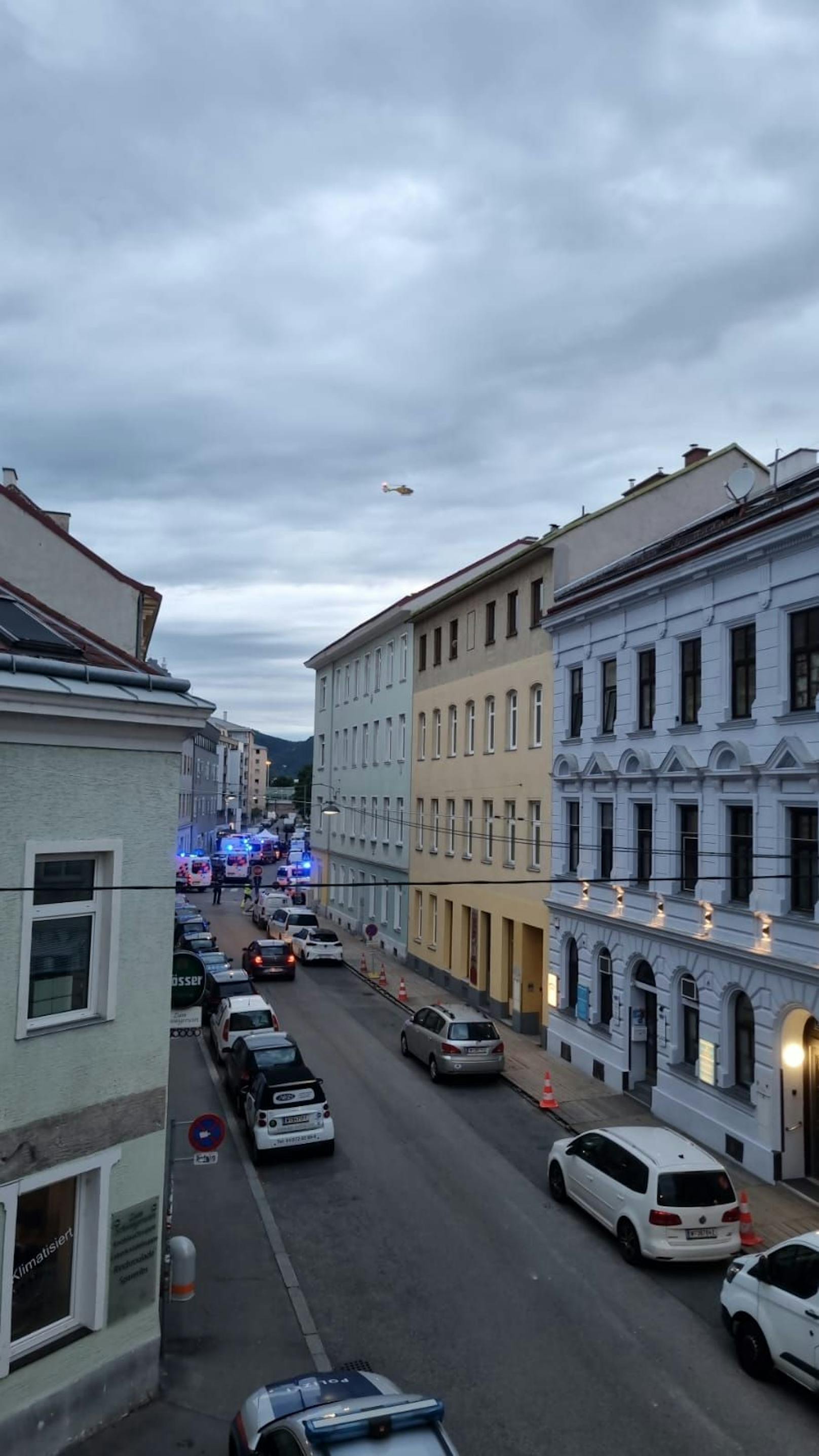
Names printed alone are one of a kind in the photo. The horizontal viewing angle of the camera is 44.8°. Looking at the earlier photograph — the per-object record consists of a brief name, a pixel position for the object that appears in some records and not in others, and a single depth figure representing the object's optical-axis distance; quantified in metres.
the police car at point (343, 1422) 7.26
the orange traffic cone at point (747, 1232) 14.17
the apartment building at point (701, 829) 16.86
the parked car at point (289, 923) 41.97
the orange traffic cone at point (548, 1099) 20.64
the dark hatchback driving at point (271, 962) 34.53
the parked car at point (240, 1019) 23.16
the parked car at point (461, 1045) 22.19
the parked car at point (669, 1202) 13.38
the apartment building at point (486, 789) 27.72
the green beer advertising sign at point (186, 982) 12.50
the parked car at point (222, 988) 26.62
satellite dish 21.06
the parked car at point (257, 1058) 19.11
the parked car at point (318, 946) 38.56
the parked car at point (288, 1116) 17.12
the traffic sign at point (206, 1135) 12.63
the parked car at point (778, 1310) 10.24
